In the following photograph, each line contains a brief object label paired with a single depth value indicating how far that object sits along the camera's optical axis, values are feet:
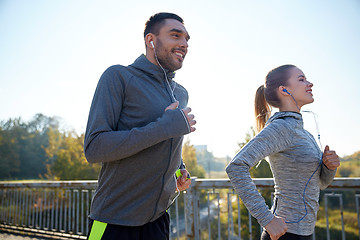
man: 4.28
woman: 4.75
